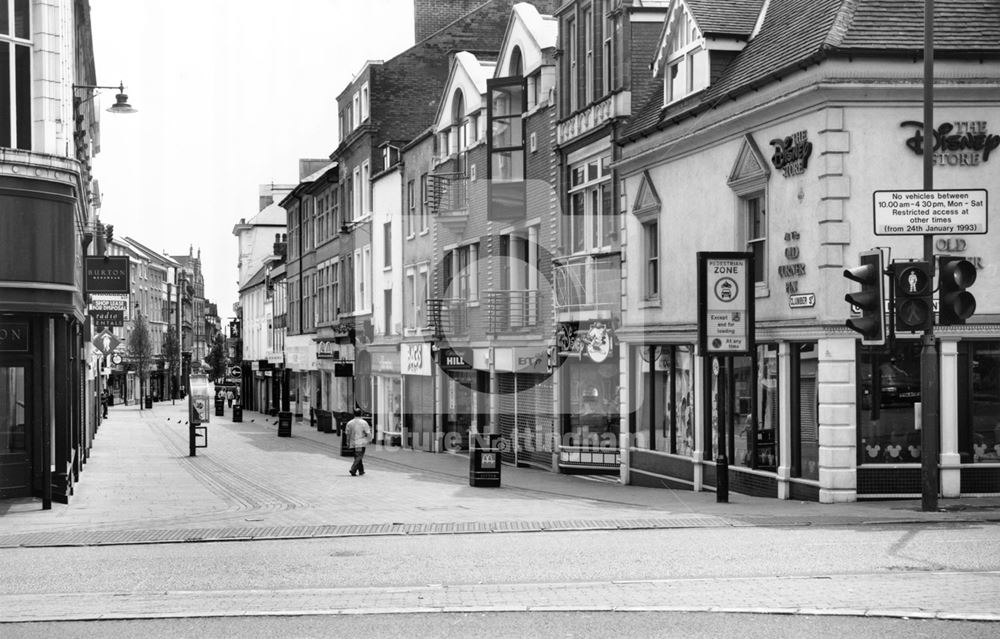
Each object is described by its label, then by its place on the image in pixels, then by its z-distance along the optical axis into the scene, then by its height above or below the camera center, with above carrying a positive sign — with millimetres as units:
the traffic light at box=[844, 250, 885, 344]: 15438 +430
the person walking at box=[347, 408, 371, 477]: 28953 -2333
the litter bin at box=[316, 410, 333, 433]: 55750 -3700
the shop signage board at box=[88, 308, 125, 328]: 36562 +657
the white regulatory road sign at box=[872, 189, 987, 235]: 15656 +1523
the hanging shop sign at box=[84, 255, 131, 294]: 28625 +1510
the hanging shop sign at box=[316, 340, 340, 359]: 54562 -496
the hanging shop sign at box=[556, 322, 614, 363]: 27031 -103
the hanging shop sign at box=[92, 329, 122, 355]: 34469 -39
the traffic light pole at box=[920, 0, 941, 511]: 15812 -503
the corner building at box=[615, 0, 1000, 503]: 18047 +1566
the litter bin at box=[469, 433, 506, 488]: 24922 -2574
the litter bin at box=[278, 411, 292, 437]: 51031 -3507
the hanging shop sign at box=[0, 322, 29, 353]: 19328 +67
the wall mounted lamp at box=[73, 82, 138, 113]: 27900 +5250
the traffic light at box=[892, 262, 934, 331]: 15617 +492
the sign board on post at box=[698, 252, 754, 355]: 19500 +498
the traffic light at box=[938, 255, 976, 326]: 15258 +502
